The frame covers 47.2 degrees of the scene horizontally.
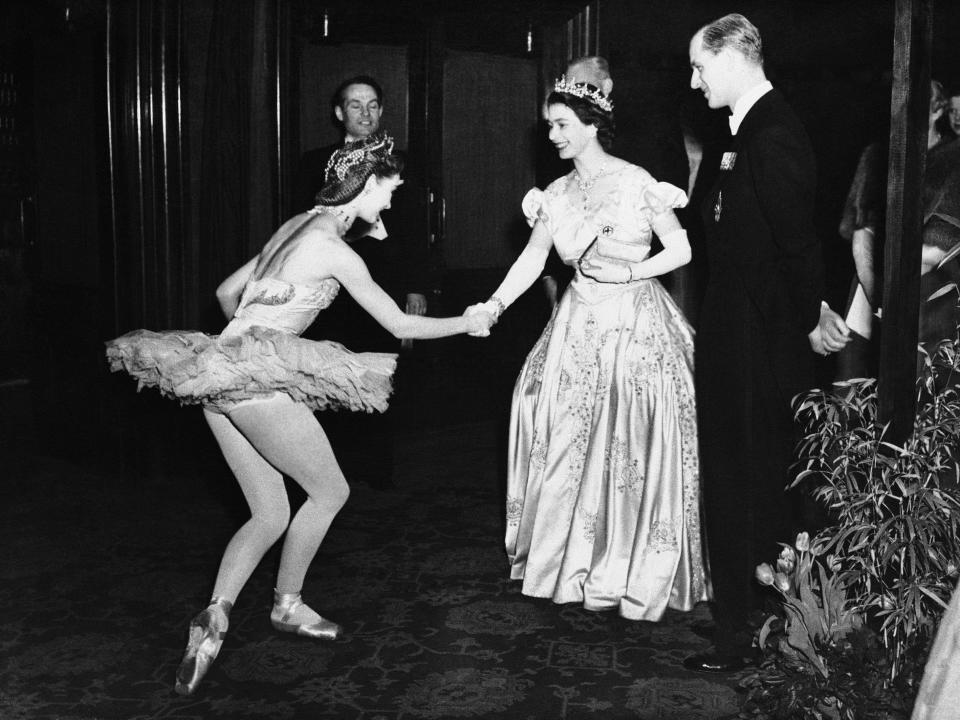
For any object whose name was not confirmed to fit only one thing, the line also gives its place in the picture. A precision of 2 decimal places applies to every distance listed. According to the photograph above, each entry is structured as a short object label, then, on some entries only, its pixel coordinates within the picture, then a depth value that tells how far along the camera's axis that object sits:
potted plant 2.48
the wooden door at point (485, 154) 6.48
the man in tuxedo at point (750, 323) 3.03
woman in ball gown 3.59
